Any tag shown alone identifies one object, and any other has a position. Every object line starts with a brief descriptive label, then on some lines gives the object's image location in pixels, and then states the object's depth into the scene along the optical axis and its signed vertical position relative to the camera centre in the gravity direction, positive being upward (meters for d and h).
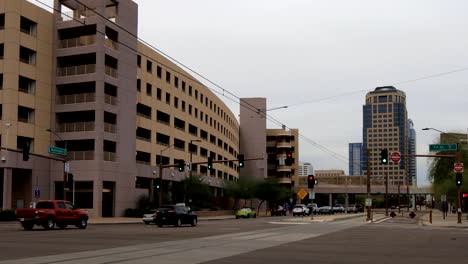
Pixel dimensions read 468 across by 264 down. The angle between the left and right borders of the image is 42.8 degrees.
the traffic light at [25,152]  41.90 +1.47
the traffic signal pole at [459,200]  48.89 -2.04
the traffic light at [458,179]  47.44 -0.30
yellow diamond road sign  56.58 -1.86
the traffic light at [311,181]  52.57 -0.58
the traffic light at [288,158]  45.65 +1.27
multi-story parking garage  62.00 +7.82
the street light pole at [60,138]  62.82 +3.83
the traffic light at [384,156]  45.01 +1.43
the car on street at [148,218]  48.33 -3.58
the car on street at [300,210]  84.75 -5.08
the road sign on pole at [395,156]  50.15 +1.55
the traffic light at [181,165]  54.71 +0.81
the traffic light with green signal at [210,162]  55.12 +1.10
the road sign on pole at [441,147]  44.66 +2.14
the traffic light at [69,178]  49.74 -0.39
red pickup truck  34.69 -2.51
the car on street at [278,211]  97.44 -6.05
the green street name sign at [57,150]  49.19 +1.91
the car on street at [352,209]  120.90 -7.08
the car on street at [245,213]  76.47 -5.01
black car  41.19 -2.86
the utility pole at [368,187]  54.40 -1.12
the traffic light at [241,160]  52.44 +1.24
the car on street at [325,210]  101.00 -6.00
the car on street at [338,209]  117.19 -6.83
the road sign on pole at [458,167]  47.11 +0.65
